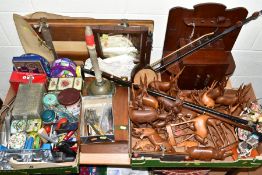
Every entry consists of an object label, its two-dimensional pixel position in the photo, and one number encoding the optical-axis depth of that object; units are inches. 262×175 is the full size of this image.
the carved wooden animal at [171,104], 47.8
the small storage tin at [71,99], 50.4
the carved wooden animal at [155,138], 46.4
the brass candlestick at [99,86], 49.9
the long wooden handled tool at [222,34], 51.4
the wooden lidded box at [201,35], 52.0
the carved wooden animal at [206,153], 45.3
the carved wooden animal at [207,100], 49.9
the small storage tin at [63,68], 56.1
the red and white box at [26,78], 53.8
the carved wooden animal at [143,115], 47.2
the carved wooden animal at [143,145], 47.3
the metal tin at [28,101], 49.6
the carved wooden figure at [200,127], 47.4
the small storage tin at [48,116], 49.6
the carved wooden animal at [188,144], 47.4
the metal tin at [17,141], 47.4
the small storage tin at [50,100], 51.0
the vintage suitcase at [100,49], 48.9
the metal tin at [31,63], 53.7
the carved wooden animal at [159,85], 51.0
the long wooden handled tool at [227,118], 47.2
